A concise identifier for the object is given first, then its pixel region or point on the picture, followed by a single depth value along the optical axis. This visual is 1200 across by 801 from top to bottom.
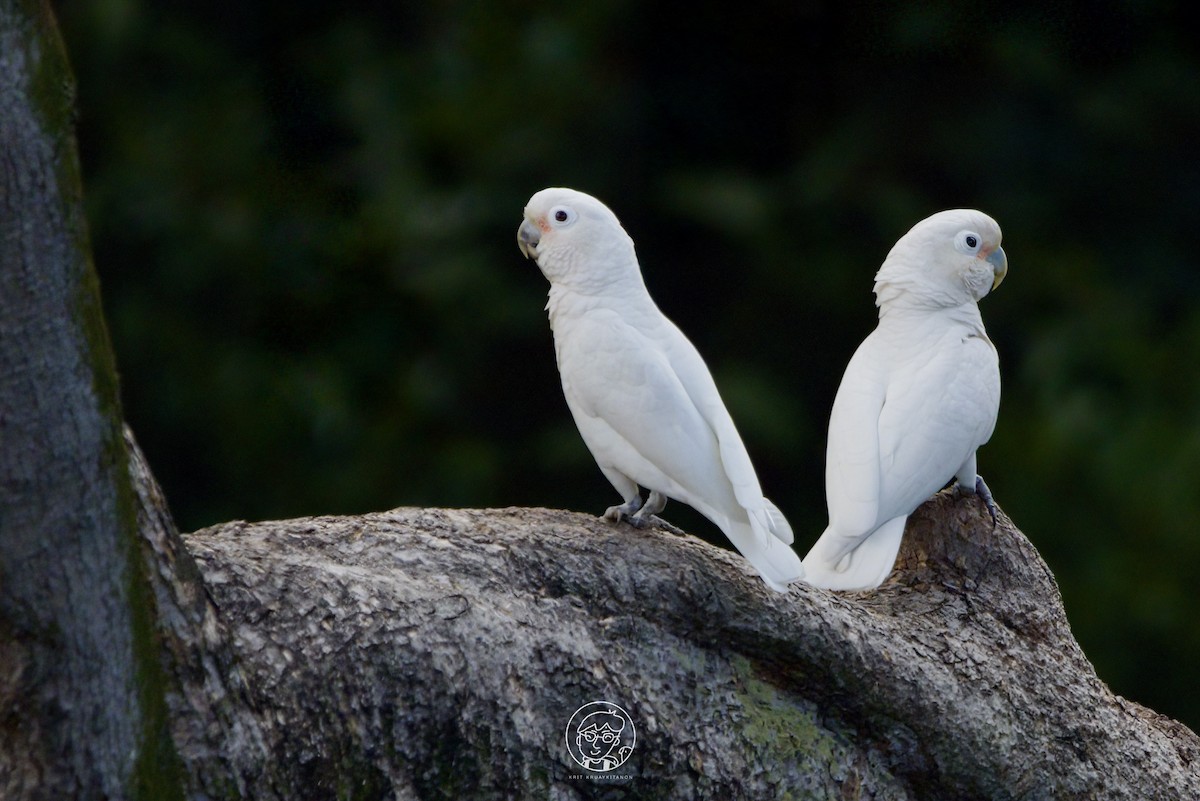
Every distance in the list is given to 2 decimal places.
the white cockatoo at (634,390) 11.83
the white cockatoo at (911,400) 11.92
